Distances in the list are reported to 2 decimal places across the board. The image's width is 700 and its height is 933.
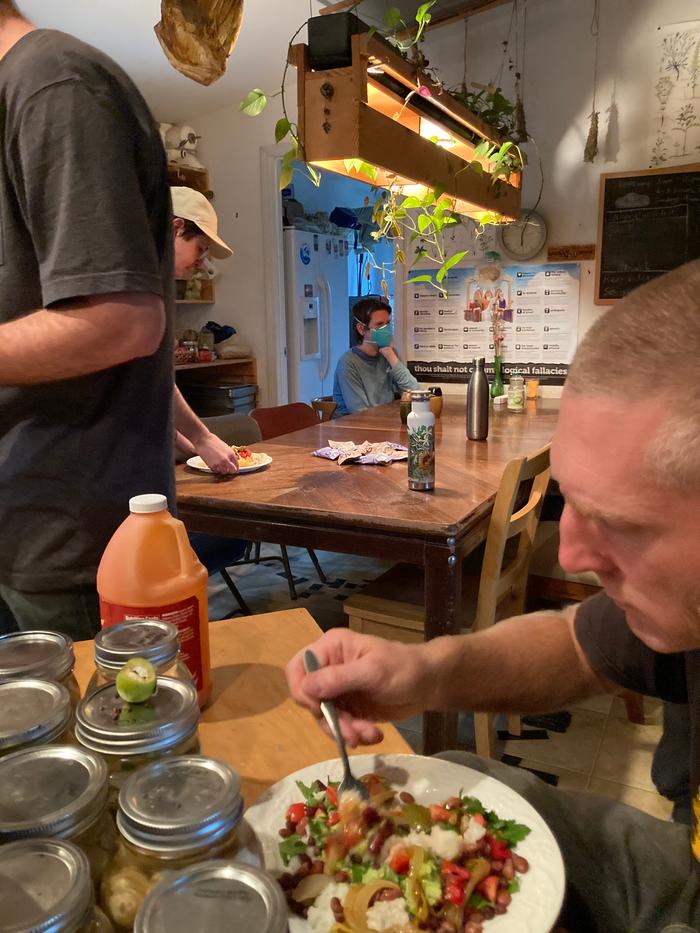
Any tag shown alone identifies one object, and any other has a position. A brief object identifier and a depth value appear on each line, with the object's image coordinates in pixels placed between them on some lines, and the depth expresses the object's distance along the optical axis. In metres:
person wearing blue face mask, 4.35
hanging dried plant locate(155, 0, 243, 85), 2.18
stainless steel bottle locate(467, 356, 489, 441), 2.96
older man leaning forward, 0.62
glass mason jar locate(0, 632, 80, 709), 0.71
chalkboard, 3.96
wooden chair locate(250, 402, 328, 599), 3.59
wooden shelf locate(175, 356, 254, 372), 4.96
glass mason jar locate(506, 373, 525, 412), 3.85
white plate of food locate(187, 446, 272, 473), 2.36
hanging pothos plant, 2.36
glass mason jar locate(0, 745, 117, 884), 0.48
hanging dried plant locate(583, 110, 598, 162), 4.04
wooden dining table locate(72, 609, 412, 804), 0.85
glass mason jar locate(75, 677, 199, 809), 0.59
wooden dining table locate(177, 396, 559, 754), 1.79
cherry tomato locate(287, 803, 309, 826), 0.73
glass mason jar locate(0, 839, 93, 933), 0.40
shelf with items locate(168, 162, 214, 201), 5.24
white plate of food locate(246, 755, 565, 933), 0.64
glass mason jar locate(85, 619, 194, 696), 0.72
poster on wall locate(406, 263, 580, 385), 4.41
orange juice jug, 0.85
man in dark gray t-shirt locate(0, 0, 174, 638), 1.02
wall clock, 4.31
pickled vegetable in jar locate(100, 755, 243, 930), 0.48
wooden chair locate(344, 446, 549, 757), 1.96
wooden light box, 2.05
